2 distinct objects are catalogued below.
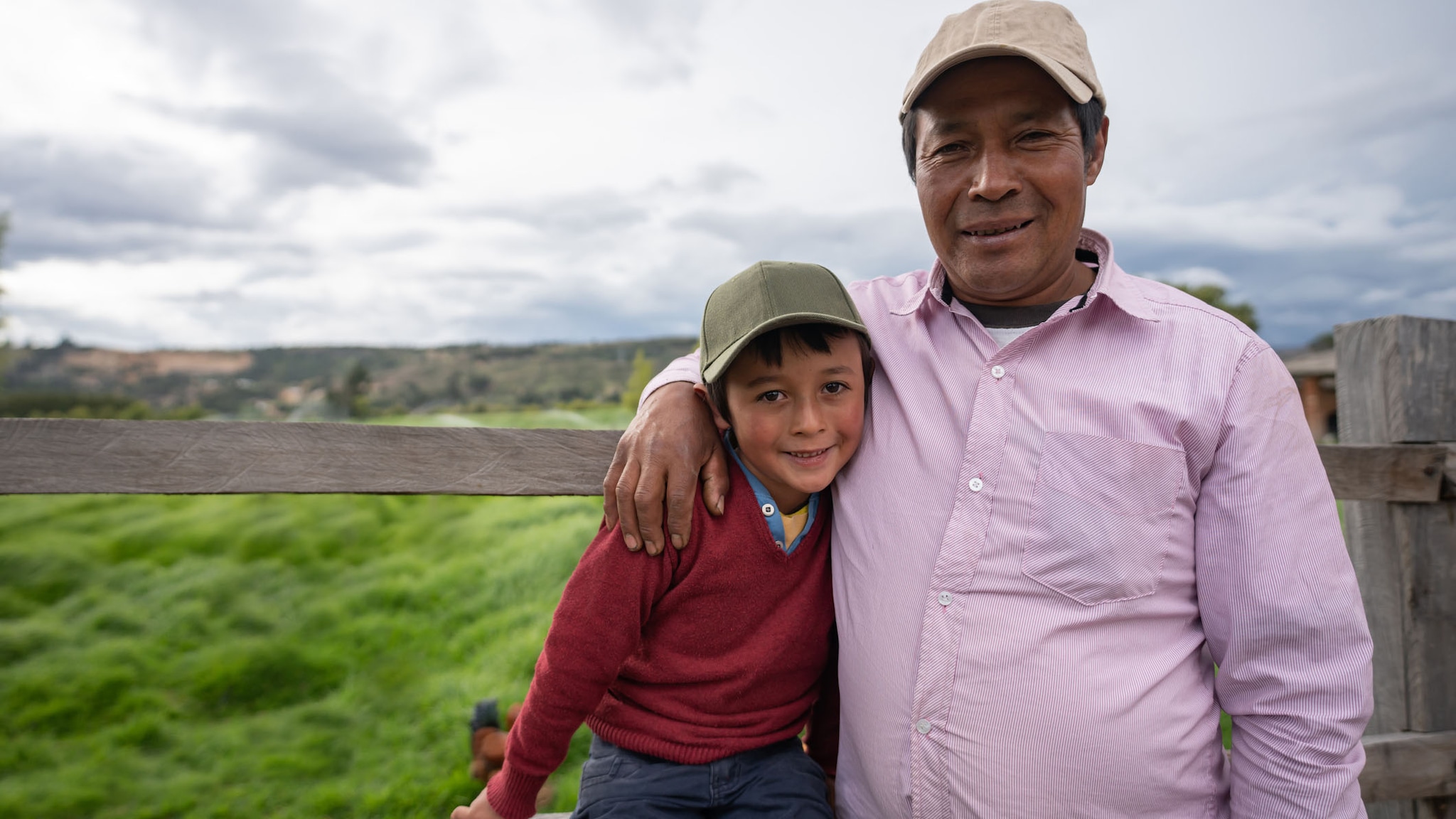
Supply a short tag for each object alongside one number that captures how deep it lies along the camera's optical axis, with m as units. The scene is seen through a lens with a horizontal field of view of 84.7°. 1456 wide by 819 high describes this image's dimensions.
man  1.50
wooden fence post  2.44
